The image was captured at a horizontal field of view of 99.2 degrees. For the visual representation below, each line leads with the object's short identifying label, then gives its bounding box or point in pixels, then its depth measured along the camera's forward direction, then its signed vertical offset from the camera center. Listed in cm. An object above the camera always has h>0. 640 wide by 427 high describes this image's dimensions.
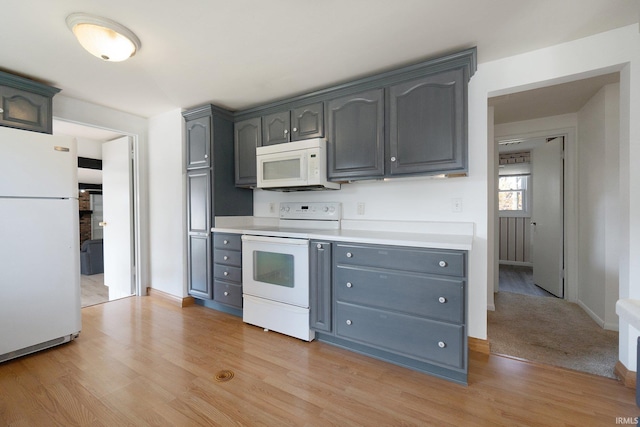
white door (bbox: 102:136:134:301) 346 -8
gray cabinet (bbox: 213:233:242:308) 278 -62
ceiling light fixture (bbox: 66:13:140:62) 161 +109
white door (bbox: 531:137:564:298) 345 -12
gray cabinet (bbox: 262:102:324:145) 251 +83
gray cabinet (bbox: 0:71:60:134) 218 +91
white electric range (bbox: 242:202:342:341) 229 -57
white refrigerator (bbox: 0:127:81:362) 197 -24
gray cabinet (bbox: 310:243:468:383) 171 -67
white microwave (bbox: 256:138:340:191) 242 +41
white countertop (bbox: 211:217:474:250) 180 -20
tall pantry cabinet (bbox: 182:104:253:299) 297 +30
